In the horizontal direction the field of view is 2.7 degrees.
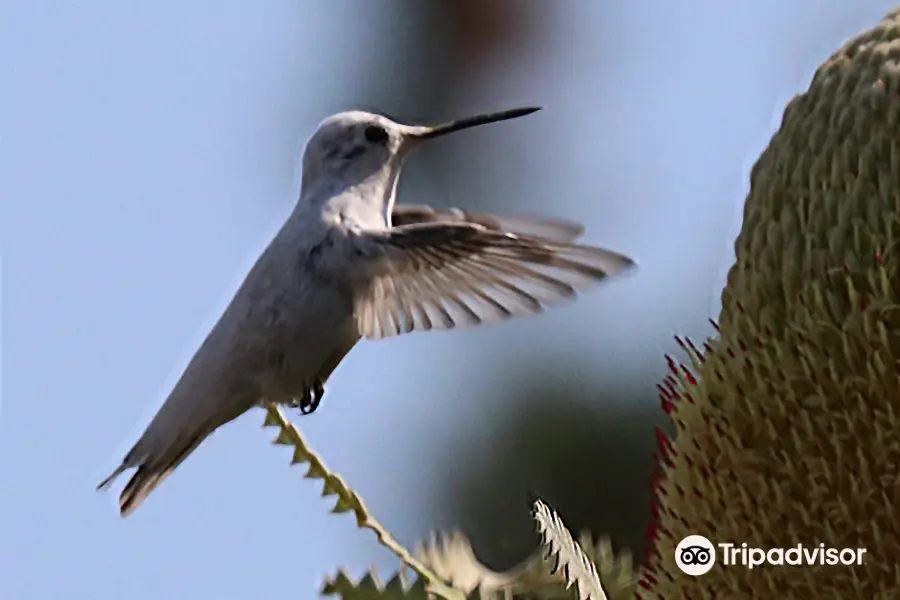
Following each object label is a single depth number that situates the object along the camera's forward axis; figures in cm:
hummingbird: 269
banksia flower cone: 265
